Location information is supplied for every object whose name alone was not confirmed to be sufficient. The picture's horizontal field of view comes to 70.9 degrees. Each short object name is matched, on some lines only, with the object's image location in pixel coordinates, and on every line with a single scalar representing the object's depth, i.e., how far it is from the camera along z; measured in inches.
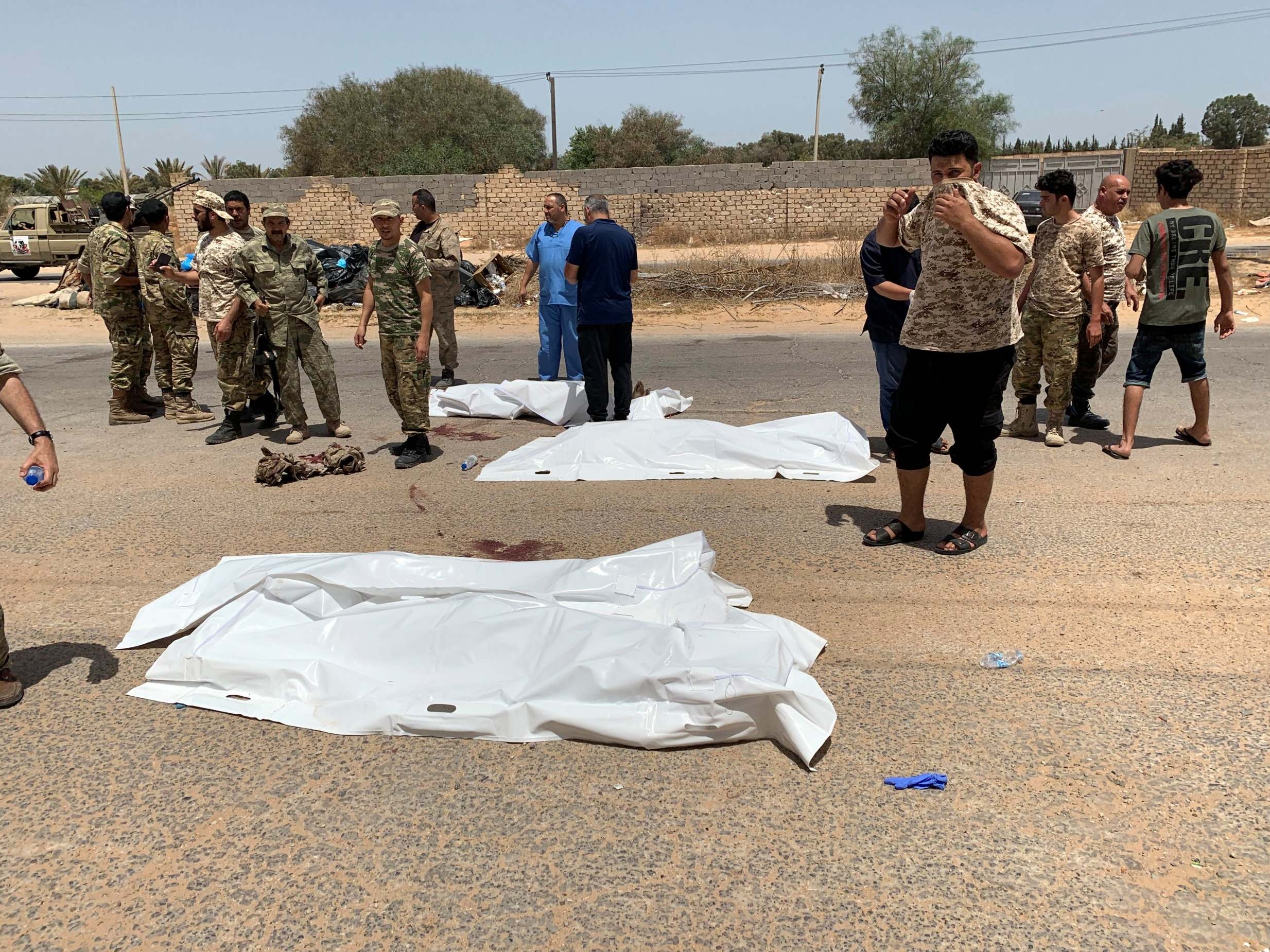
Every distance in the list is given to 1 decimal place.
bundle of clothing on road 239.9
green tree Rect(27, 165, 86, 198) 1711.4
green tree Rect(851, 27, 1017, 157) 1593.3
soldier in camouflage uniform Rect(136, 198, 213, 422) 305.9
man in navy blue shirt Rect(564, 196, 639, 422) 277.3
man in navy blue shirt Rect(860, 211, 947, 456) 222.2
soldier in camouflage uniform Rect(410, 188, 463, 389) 347.3
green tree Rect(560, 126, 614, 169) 1969.7
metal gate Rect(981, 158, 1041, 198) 1384.1
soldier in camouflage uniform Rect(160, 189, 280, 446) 283.4
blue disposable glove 108.0
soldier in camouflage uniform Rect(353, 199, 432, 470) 255.3
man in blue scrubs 344.8
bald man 247.1
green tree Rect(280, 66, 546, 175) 1689.2
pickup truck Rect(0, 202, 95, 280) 995.9
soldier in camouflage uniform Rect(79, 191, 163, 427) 307.9
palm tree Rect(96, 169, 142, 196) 1619.1
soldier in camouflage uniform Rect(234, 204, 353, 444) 270.7
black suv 1010.1
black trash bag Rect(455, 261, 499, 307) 660.1
